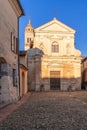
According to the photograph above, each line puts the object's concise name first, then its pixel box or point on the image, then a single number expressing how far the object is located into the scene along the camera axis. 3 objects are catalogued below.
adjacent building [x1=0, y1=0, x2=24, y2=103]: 5.65
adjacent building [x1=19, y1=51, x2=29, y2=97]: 10.56
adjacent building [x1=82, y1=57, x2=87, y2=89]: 18.29
